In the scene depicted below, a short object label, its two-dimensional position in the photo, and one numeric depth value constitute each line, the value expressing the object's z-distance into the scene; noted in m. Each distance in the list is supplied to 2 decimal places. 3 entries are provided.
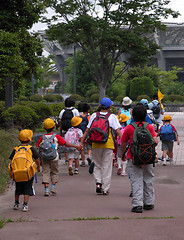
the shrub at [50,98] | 59.22
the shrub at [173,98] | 55.25
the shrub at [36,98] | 51.62
